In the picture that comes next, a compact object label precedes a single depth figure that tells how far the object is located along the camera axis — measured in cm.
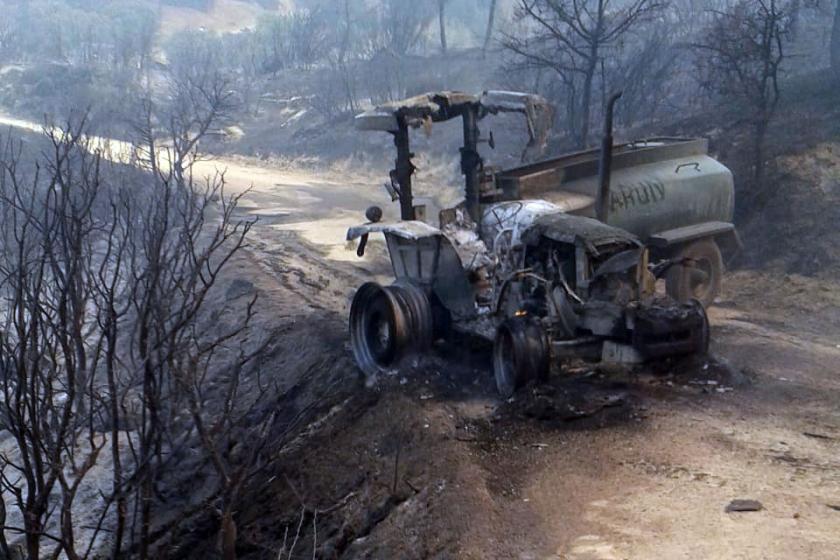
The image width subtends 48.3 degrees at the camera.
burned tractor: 798
